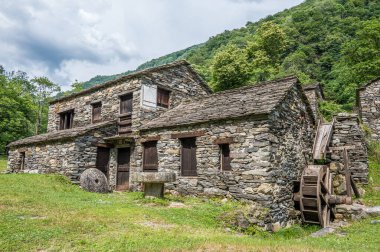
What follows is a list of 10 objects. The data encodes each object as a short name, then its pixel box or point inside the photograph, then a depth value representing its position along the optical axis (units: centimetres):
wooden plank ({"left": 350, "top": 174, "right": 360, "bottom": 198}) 1132
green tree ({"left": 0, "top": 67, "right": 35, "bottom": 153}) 3394
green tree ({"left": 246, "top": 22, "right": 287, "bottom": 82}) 3978
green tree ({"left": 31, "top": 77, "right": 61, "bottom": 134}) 4142
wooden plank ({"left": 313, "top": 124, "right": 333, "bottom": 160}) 1235
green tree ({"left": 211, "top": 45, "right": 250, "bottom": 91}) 2980
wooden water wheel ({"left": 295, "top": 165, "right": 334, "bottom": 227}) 993
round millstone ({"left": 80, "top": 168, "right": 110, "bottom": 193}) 1313
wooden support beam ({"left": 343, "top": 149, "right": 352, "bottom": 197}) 1092
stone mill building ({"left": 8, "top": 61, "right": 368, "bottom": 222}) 963
